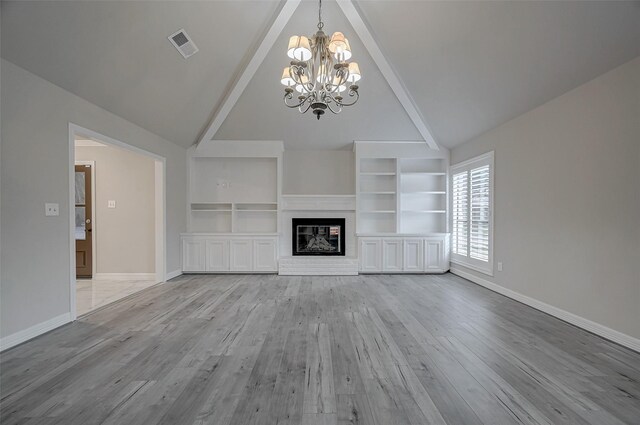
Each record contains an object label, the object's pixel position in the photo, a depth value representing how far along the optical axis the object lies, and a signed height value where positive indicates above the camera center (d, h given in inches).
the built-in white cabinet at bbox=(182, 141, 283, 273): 217.6 +1.0
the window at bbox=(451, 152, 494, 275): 178.4 -2.9
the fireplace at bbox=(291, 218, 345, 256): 231.1 -22.8
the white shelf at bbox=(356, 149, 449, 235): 230.1 +10.9
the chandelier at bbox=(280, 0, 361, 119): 112.0 +59.3
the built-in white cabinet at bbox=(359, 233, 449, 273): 218.2 -35.4
